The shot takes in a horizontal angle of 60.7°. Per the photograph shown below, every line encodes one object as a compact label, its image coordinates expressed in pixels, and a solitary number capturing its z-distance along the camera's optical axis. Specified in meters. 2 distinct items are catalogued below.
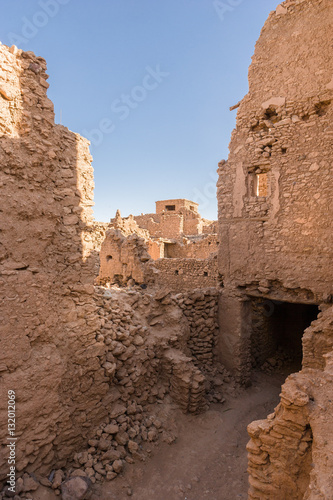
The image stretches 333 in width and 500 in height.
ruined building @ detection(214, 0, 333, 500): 6.05
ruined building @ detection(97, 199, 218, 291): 9.08
